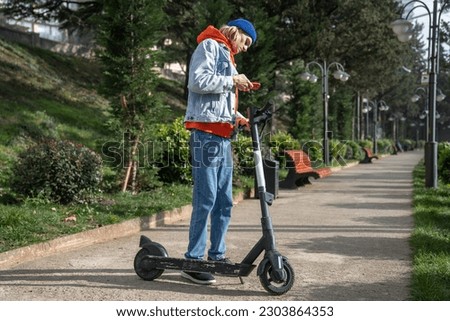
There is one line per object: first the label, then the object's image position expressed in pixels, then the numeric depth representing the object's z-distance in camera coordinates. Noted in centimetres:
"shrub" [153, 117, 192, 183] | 1155
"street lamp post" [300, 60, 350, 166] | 2273
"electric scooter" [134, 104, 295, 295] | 445
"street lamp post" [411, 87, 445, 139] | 3378
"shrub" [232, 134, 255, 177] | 1245
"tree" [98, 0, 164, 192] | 1012
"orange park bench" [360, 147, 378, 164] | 3169
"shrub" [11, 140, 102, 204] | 820
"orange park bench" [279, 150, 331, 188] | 1395
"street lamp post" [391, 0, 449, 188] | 1358
